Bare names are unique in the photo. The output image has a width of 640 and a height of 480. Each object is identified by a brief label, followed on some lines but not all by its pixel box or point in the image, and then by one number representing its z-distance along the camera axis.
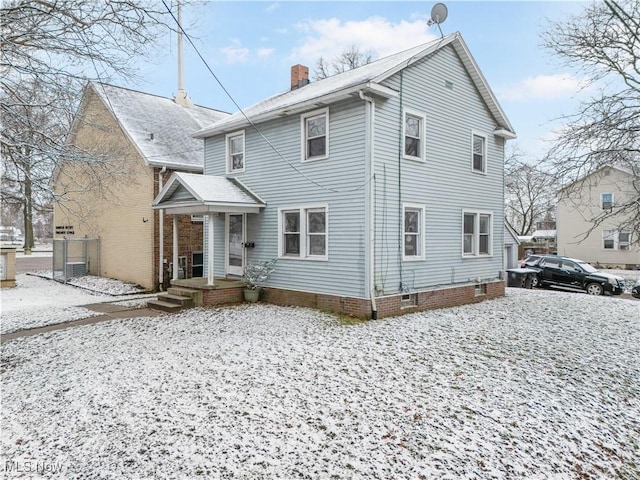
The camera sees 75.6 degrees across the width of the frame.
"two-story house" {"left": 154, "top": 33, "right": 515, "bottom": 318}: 9.72
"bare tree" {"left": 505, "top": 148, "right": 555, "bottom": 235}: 34.34
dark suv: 16.94
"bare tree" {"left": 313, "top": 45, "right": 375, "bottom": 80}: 28.80
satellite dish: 10.96
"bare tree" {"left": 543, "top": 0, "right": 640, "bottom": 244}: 9.04
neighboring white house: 26.62
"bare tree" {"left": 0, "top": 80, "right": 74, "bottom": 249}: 6.01
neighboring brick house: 14.45
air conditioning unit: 16.90
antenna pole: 19.65
